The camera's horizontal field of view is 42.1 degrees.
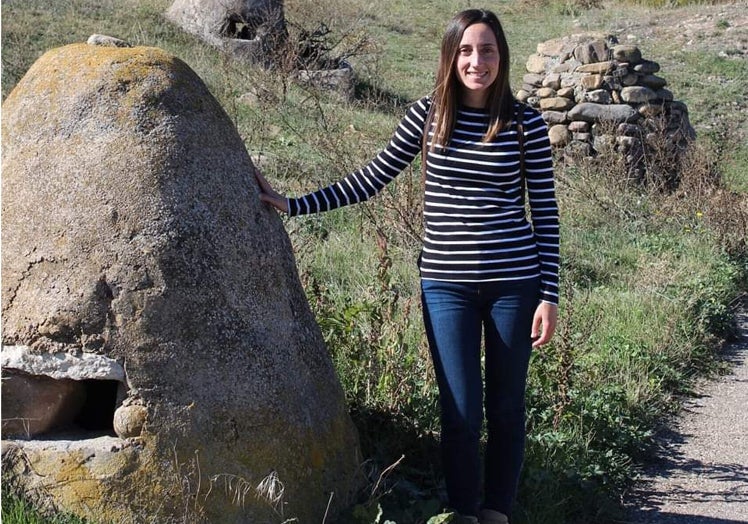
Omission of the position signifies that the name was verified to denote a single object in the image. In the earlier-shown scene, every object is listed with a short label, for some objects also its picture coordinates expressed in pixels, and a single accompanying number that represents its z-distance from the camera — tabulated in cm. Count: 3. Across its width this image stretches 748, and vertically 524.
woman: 305
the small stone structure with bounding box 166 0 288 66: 1424
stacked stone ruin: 1112
